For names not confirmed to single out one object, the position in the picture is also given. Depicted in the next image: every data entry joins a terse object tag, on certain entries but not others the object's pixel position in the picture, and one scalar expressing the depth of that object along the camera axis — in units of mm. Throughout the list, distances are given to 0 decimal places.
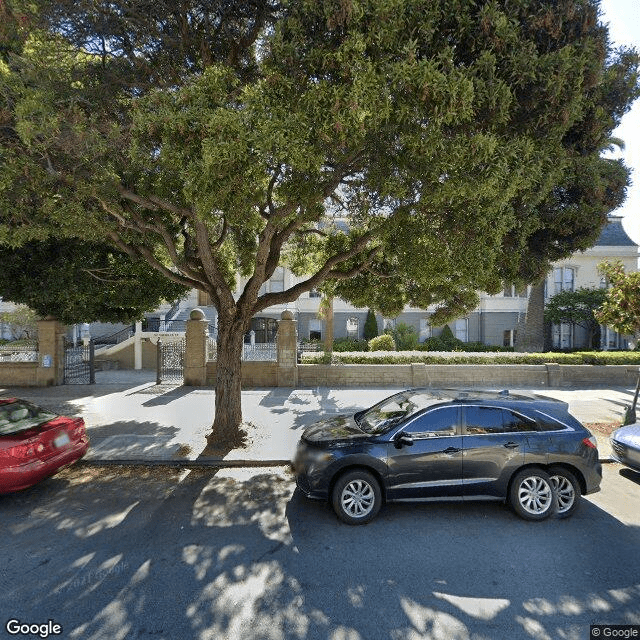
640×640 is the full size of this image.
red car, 5609
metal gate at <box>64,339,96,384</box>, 15727
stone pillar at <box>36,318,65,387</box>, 15102
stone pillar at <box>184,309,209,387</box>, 15109
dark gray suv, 5328
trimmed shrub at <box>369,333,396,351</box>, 20297
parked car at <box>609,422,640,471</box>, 6625
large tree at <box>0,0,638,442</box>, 5684
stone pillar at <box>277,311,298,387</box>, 14914
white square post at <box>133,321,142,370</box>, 20266
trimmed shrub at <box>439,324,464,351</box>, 25141
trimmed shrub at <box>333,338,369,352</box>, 23219
